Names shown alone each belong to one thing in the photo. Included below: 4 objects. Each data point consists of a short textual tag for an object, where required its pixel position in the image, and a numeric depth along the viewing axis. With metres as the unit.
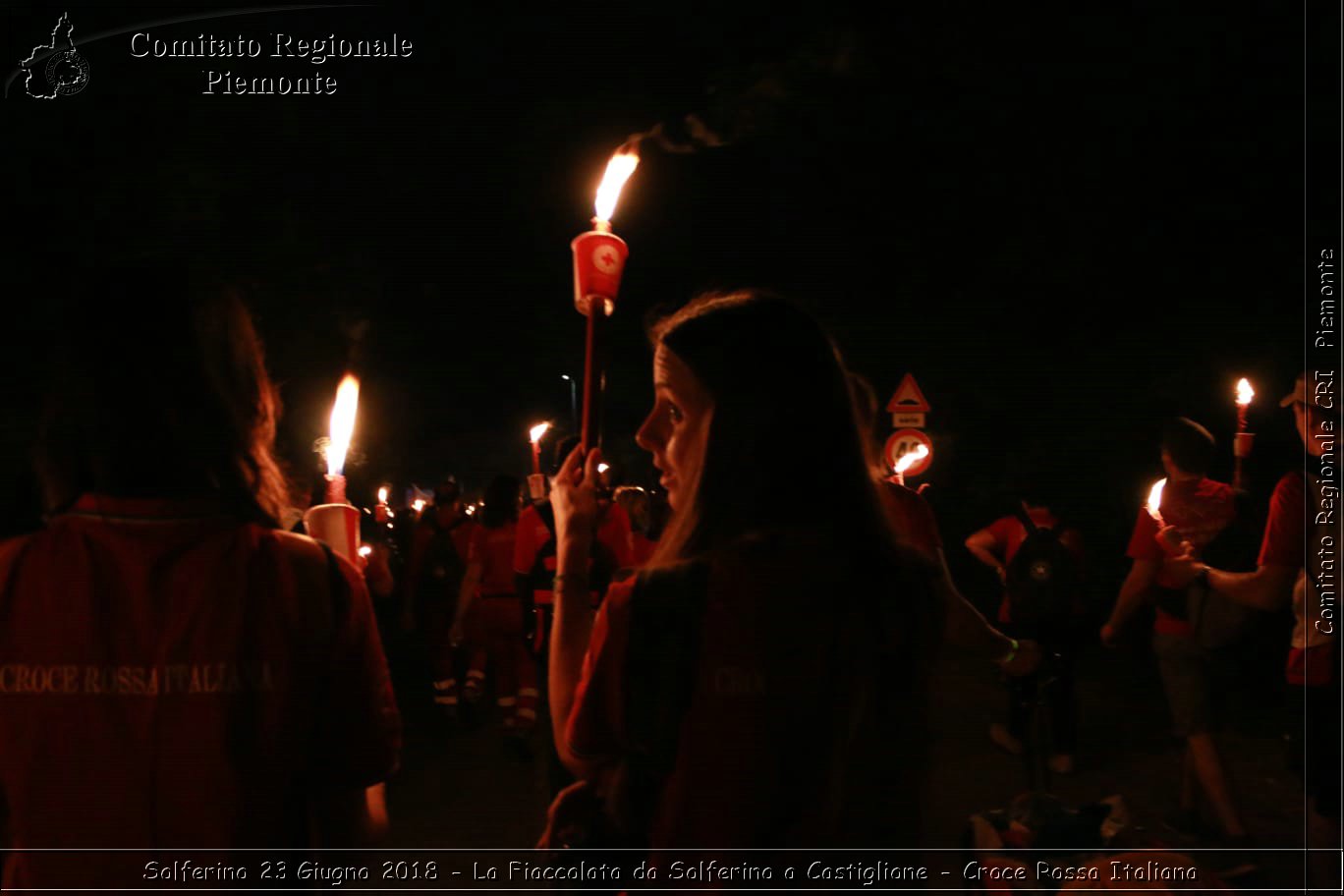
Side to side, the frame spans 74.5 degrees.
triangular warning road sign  9.34
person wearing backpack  6.30
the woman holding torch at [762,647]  1.66
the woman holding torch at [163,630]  1.56
